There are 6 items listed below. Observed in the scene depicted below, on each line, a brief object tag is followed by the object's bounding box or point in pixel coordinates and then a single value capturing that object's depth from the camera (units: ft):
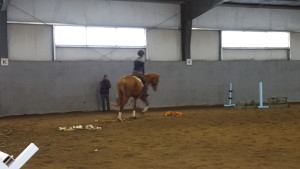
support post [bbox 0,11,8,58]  54.24
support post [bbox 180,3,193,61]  65.00
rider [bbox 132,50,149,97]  41.62
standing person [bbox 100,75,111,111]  59.06
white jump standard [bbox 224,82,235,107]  64.95
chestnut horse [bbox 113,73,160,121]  40.42
